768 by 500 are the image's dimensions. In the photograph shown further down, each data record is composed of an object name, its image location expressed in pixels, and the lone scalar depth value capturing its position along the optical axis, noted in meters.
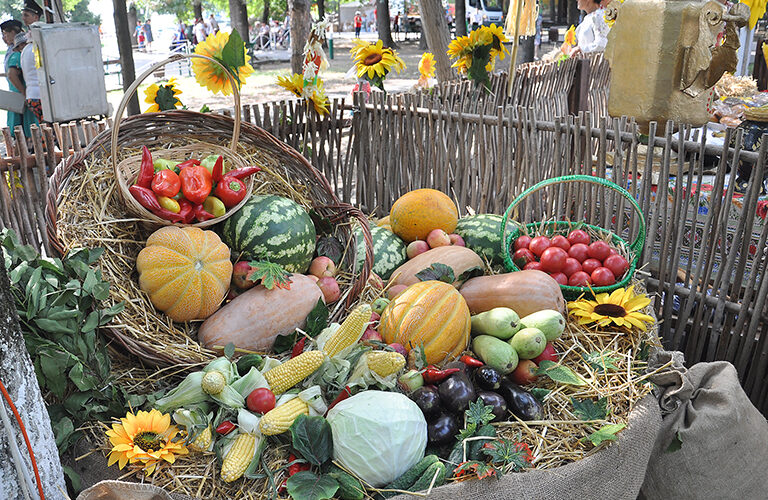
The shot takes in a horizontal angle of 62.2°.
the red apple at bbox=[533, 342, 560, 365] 2.60
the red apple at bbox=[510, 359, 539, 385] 2.52
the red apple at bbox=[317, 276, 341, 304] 2.87
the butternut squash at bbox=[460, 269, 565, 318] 2.82
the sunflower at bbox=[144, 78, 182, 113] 3.91
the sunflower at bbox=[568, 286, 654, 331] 2.77
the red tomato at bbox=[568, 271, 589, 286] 3.03
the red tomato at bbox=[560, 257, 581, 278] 3.09
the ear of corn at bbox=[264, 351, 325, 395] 2.29
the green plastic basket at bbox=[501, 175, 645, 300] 2.99
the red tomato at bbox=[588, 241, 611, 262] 3.11
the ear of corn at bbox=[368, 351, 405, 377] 2.30
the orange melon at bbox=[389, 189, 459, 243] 3.54
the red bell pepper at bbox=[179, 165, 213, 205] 2.75
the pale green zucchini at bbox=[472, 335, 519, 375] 2.46
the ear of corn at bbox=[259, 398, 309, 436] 2.10
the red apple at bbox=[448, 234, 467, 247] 3.52
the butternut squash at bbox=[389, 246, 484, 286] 3.21
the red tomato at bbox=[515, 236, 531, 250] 3.32
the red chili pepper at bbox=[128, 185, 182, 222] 2.62
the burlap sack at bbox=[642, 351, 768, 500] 2.64
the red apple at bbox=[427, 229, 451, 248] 3.46
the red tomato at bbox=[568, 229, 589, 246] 3.23
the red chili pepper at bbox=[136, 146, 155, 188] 2.71
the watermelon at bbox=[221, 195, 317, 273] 2.87
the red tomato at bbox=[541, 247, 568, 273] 3.10
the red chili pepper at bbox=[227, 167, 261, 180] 2.93
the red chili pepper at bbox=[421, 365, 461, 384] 2.37
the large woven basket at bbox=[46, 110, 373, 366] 2.43
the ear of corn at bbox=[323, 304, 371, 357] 2.43
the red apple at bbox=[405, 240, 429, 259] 3.48
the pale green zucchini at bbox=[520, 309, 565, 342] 2.63
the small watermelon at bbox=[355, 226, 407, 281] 3.43
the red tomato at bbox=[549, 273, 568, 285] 3.09
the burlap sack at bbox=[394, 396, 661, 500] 2.00
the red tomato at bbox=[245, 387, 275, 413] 2.19
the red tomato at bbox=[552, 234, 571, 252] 3.21
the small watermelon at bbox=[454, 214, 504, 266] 3.51
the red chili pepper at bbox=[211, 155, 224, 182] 2.86
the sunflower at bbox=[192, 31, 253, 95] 3.62
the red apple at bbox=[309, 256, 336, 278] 3.02
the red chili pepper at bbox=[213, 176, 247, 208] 2.85
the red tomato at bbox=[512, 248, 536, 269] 3.19
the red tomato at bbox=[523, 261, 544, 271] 3.14
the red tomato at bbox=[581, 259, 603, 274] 3.08
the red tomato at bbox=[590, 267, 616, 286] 2.99
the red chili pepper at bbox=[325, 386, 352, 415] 2.29
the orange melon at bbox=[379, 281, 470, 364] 2.56
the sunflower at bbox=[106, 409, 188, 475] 2.01
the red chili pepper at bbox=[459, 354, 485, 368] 2.48
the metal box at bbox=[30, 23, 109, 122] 6.44
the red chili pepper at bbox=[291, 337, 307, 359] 2.54
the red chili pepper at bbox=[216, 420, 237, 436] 2.14
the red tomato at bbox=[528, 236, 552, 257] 3.22
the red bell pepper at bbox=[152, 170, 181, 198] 2.67
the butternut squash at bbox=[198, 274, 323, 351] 2.58
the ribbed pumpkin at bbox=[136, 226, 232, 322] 2.54
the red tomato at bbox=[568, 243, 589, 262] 3.14
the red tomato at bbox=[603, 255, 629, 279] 3.03
